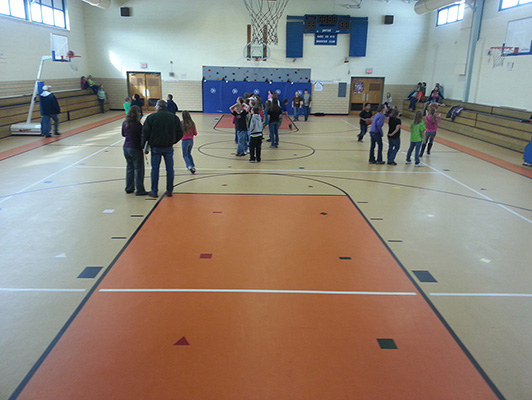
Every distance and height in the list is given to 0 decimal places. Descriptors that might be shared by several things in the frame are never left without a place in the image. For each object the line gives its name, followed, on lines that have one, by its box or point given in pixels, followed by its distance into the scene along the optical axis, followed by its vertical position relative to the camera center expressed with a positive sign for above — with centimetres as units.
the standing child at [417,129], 981 -87
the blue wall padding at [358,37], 2133 +263
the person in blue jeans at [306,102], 1979 -62
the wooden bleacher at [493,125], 1305 -109
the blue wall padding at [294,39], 2134 +245
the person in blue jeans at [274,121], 1128 -91
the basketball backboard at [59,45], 1717 +152
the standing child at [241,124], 1013 -89
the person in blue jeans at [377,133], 972 -100
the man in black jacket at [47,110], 1246 -84
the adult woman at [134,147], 716 -106
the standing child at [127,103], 1207 -56
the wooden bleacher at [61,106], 1354 -98
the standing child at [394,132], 966 -93
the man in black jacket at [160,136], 694 -84
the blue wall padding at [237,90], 2197 -14
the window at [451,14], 1856 +354
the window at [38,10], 1520 +273
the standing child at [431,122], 1058 -75
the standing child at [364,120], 1262 -89
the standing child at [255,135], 968 -111
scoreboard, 2120 +325
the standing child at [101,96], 2078 -63
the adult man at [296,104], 1962 -72
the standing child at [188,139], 853 -109
